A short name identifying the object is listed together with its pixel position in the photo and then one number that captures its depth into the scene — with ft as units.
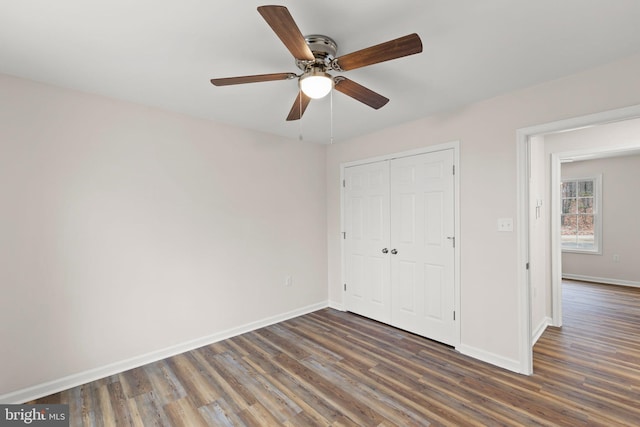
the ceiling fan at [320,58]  4.19
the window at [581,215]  18.48
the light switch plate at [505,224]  8.40
